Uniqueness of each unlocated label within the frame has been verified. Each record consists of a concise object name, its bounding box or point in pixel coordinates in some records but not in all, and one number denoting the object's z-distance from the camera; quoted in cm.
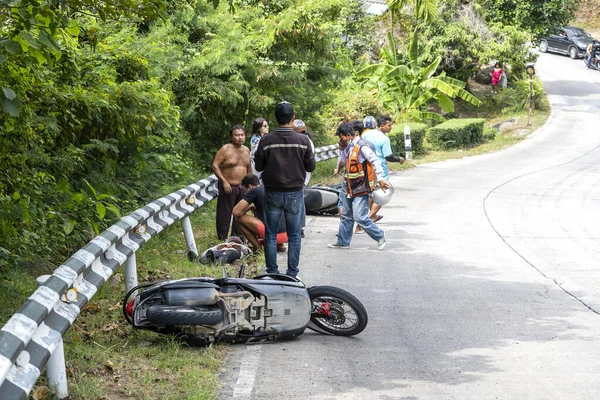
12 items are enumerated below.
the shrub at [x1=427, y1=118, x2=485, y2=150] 3152
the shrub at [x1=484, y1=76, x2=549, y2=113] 4053
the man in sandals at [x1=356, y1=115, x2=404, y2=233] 1455
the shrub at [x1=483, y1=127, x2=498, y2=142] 3488
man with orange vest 1248
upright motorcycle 5331
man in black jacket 956
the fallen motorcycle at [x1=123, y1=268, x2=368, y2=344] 736
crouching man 1065
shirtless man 1306
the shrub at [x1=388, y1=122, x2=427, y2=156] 2870
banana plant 3472
